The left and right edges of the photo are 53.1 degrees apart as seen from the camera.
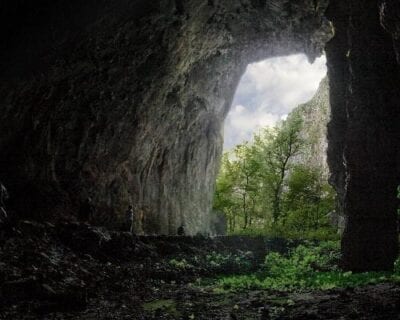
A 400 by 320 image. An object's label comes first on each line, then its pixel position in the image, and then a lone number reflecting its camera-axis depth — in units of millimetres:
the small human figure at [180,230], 32156
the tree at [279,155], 44094
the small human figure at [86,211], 21625
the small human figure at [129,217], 24109
